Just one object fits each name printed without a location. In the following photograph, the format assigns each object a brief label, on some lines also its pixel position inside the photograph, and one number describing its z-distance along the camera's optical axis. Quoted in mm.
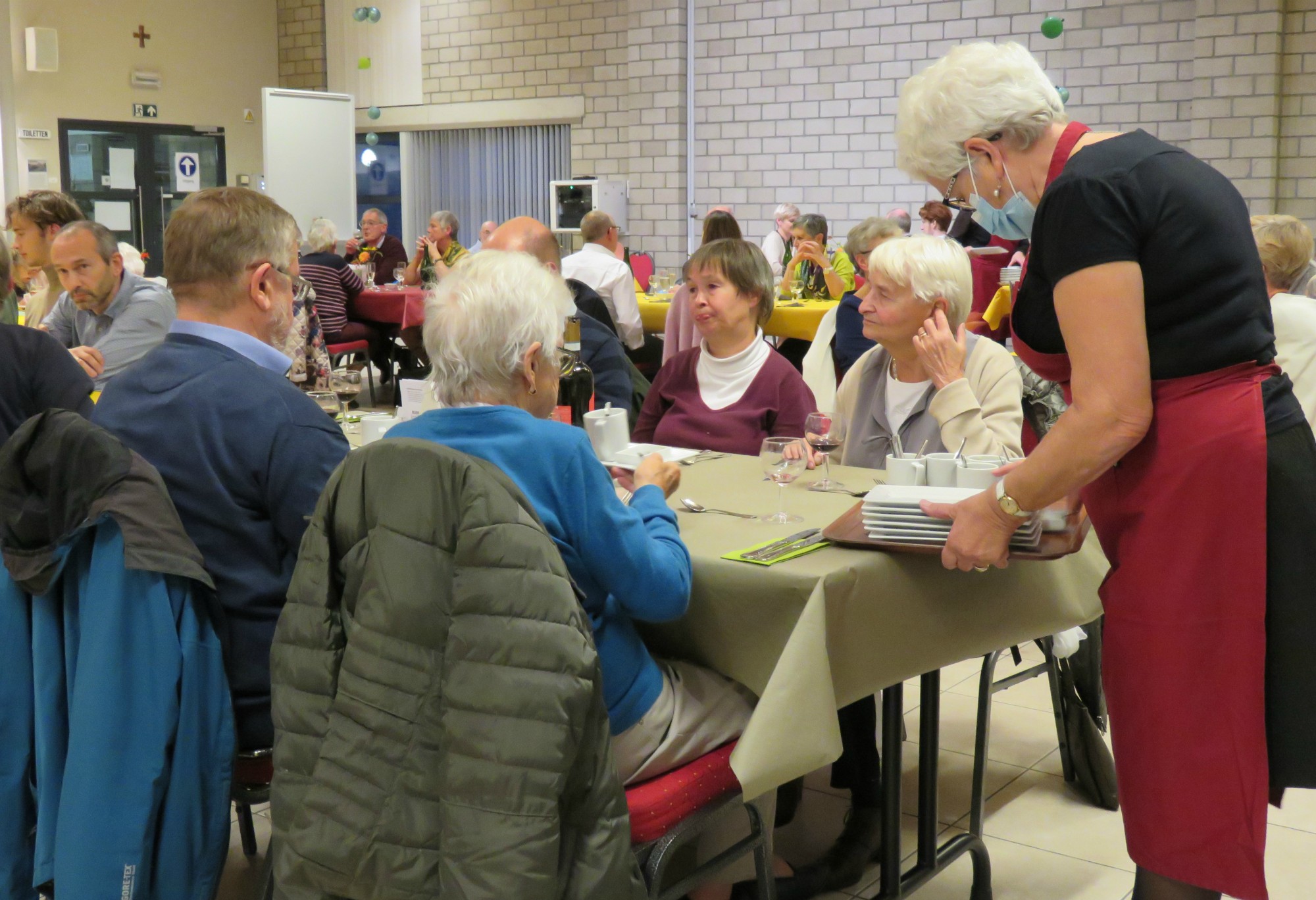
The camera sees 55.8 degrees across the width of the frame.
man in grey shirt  3848
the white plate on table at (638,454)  2484
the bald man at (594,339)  3813
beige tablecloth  1752
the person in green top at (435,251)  8570
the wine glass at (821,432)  2373
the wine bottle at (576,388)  2799
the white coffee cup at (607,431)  2504
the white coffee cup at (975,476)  2059
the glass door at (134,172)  12828
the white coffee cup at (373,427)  2785
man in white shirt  6973
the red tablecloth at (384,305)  8570
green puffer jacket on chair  1456
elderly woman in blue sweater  1708
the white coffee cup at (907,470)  2141
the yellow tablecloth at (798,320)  6984
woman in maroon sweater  3283
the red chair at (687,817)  1736
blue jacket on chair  1781
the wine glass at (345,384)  3252
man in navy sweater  1967
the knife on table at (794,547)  1886
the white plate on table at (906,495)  1881
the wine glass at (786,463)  2211
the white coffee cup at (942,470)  2094
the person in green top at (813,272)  7578
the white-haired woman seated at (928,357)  2699
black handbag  2957
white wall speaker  12195
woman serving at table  1588
